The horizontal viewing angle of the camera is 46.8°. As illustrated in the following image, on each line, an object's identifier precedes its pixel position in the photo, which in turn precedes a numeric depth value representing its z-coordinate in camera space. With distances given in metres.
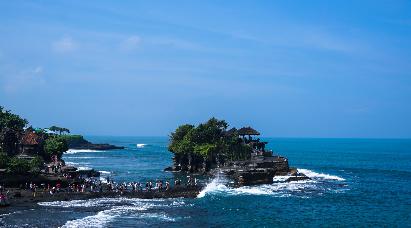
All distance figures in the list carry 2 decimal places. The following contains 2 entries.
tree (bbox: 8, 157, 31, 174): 67.06
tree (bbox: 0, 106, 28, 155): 95.50
